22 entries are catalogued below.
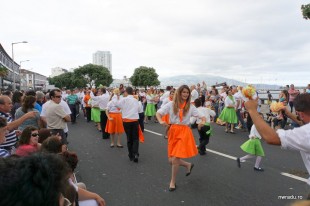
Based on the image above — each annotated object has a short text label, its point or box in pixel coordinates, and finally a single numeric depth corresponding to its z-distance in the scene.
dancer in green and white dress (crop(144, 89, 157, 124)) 15.53
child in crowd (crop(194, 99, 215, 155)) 7.73
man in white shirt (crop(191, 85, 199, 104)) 13.20
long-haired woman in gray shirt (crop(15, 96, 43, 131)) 5.72
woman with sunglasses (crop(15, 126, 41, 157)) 4.07
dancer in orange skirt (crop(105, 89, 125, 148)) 9.02
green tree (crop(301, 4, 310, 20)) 10.43
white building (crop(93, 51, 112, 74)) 196.75
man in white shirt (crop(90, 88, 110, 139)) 10.74
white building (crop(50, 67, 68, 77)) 188.39
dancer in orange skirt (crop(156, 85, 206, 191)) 5.29
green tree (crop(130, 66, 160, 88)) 74.76
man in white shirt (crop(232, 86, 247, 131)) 11.79
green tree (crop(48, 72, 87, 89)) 81.50
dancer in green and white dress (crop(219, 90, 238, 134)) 11.60
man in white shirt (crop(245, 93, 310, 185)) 2.33
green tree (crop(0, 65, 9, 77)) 30.63
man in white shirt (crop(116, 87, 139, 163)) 7.39
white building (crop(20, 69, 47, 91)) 116.63
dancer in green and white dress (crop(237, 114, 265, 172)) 6.30
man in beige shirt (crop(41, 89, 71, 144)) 6.02
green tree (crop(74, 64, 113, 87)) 80.56
